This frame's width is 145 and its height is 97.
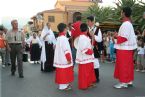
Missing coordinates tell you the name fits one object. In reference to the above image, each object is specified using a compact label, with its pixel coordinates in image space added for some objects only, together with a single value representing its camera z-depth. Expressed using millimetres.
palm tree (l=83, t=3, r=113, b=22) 23214
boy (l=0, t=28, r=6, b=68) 6774
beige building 28111
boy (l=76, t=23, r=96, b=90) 3888
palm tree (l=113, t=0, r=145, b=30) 10387
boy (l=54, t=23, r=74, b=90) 3937
